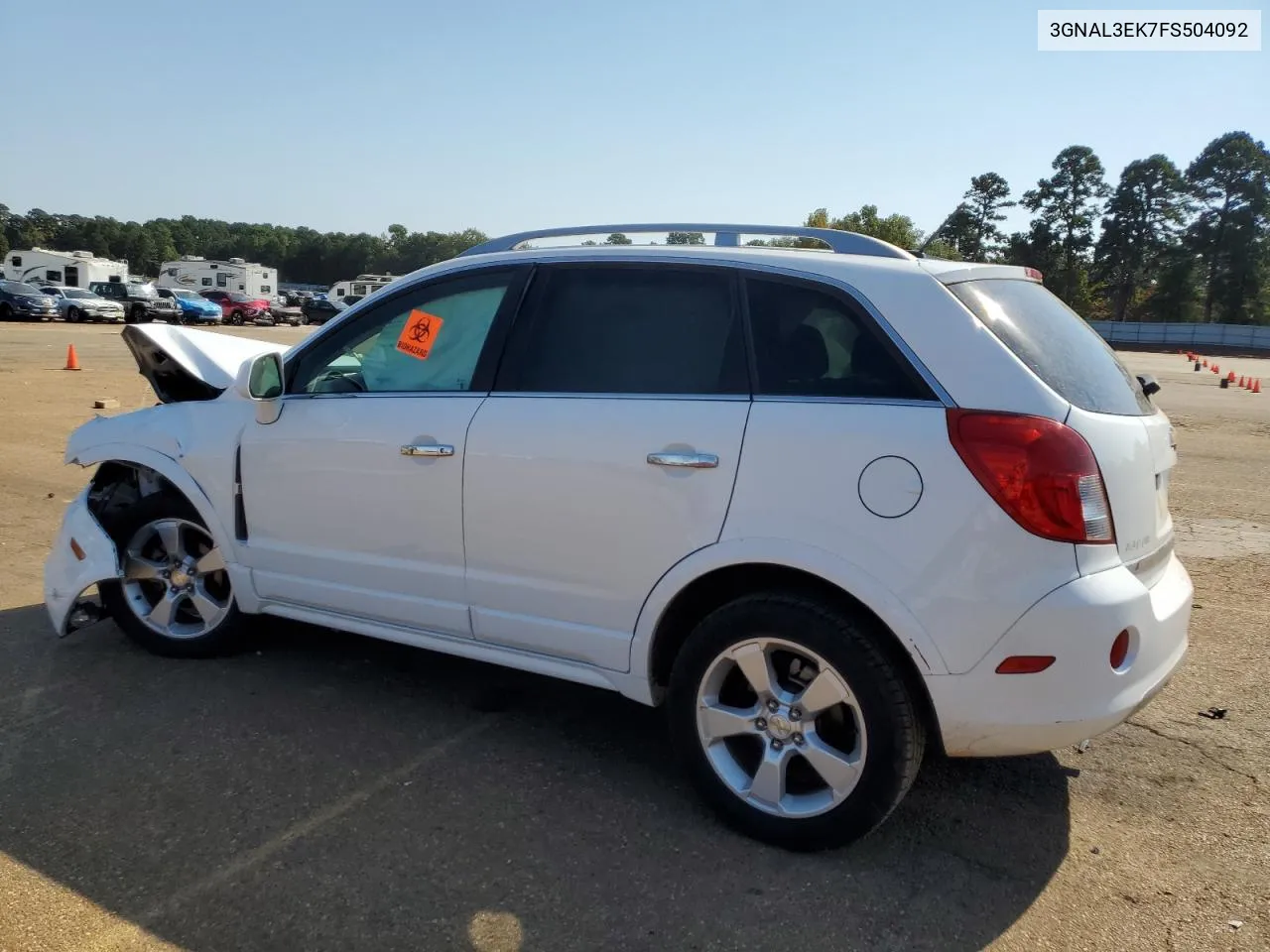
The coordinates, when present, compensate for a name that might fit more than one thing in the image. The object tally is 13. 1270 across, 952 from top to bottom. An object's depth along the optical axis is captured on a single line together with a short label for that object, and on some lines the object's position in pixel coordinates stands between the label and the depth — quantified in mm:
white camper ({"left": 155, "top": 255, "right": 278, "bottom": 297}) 57000
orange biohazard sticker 4043
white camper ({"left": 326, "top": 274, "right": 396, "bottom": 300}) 52438
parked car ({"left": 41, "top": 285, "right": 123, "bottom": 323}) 40094
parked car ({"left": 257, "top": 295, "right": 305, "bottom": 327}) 48938
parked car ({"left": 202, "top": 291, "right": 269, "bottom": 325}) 47312
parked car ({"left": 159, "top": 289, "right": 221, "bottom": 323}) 42188
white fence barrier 62406
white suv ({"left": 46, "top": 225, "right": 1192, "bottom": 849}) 2850
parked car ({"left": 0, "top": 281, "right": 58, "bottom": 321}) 38000
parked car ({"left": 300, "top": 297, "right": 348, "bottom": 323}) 50094
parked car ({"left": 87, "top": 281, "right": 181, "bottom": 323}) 40319
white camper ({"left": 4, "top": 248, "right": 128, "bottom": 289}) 53344
